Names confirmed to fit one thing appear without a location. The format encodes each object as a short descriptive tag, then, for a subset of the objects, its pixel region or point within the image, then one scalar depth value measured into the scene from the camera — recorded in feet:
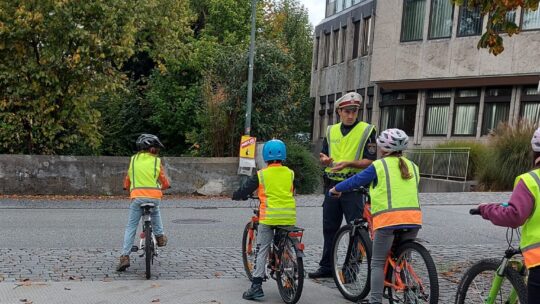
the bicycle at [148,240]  22.44
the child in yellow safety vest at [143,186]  23.53
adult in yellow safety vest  20.79
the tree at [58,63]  50.88
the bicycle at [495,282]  13.38
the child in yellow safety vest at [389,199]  16.49
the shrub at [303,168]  55.67
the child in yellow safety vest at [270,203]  19.36
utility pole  57.67
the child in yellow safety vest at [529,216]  12.14
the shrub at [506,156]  61.26
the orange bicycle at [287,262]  18.44
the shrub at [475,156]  68.25
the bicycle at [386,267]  15.98
